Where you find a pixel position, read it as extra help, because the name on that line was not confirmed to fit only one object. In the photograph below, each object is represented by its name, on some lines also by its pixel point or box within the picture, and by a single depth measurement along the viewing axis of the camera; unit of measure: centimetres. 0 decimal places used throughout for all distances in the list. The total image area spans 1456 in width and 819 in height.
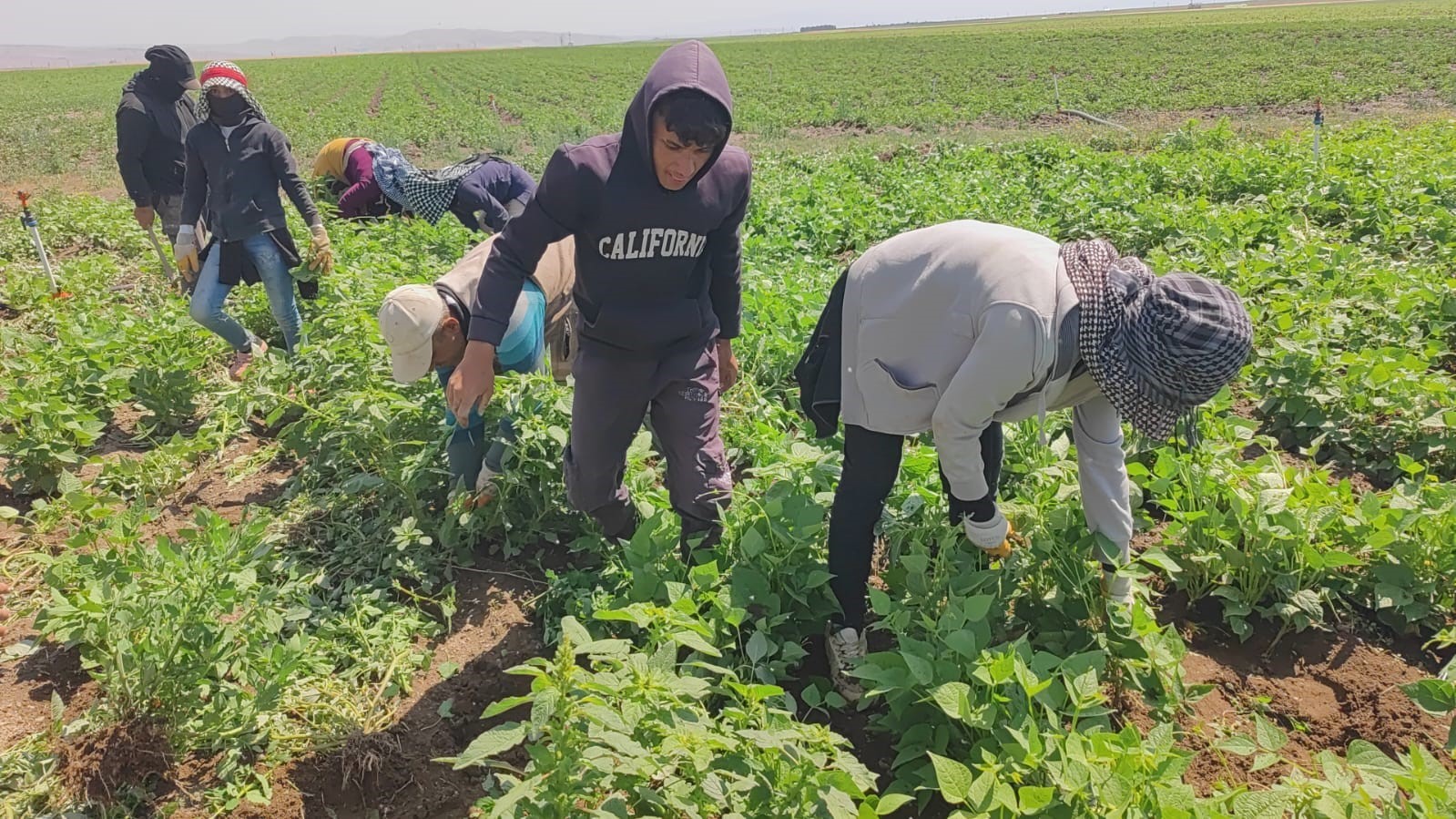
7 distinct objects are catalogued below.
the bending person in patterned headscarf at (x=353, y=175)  583
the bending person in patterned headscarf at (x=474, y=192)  435
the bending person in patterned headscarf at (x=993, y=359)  170
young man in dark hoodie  214
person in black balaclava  491
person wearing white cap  252
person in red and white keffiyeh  412
